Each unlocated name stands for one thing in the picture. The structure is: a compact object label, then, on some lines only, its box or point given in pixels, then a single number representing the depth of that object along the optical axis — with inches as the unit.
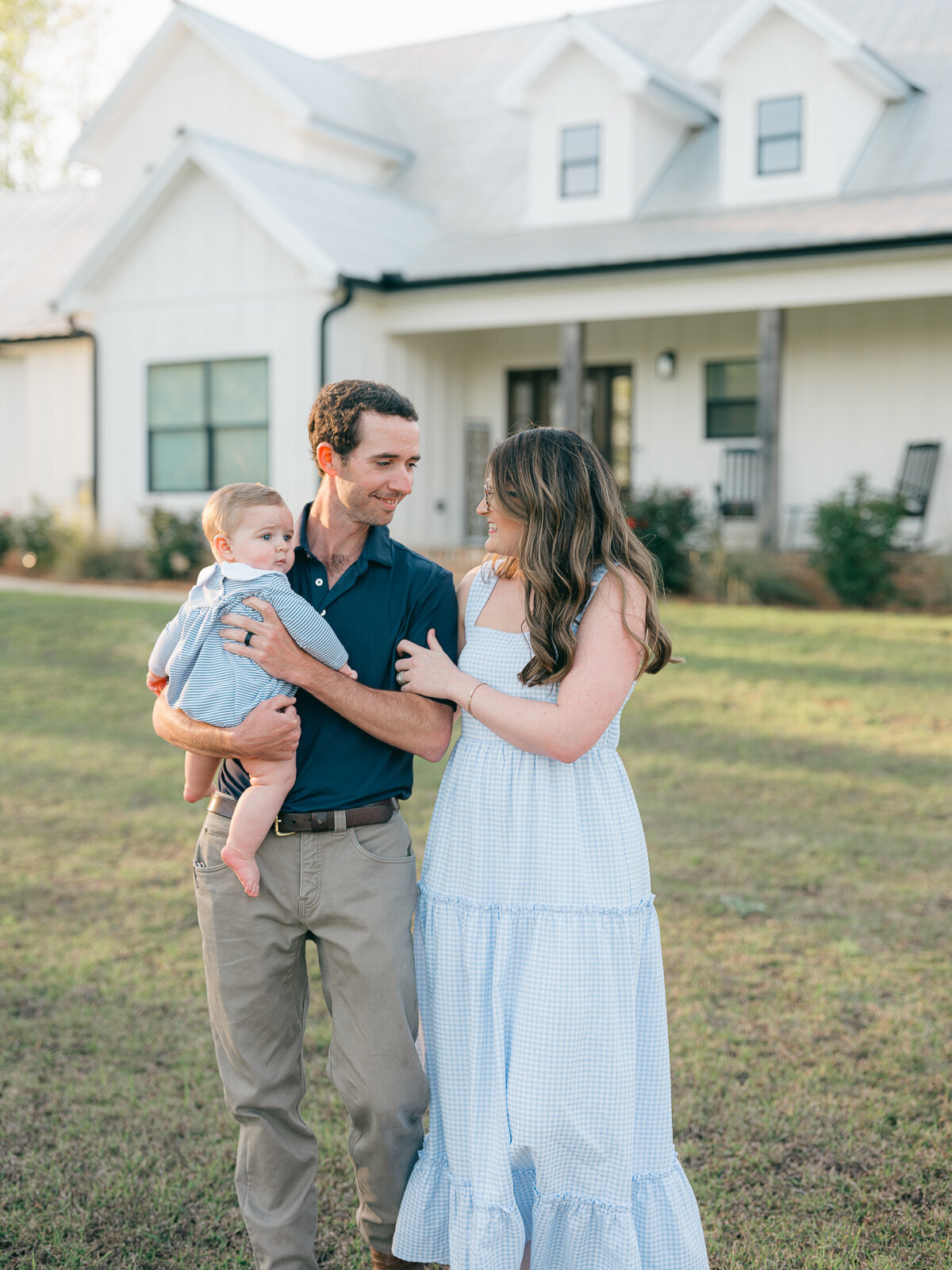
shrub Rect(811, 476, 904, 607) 495.8
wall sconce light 623.8
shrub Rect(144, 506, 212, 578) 594.5
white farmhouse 560.7
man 106.0
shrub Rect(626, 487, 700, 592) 525.0
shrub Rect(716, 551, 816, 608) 492.7
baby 104.0
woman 100.2
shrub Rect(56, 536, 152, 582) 609.6
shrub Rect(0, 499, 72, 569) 636.1
